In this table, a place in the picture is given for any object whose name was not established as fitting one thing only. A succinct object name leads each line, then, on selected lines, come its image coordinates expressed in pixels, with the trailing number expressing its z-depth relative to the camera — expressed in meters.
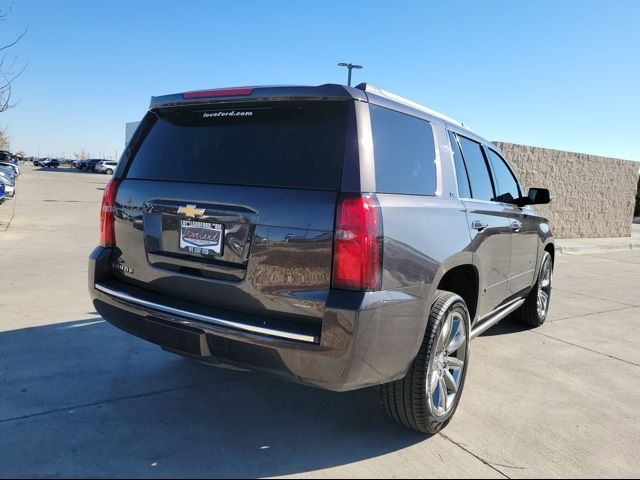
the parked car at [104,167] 64.00
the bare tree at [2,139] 55.77
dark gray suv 2.49
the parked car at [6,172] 19.84
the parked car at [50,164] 90.66
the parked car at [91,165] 66.38
